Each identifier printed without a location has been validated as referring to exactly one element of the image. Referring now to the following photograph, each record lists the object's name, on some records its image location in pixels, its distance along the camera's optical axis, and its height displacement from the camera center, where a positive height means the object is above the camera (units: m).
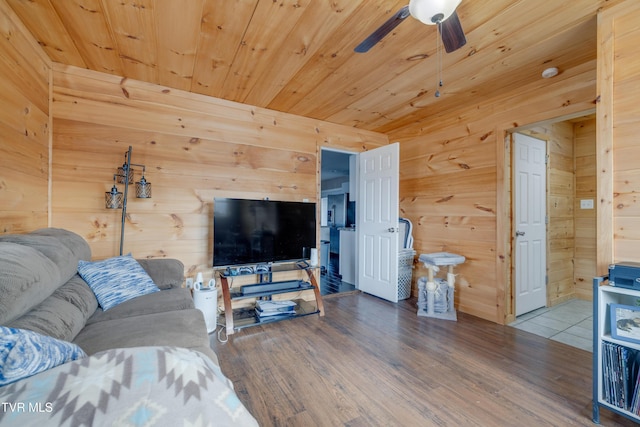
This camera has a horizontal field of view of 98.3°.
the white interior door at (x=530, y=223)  3.08 -0.06
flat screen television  2.77 -0.16
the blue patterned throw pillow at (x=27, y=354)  0.60 -0.34
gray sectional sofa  0.50 -0.34
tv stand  2.65 -0.77
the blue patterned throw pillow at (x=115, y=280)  1.83 -0.46
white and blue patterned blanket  0.48 -0.34
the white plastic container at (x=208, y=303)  2.53 -0.80
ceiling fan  1.34 +1.03
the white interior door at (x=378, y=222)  3.51 -0.07
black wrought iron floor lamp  2.50 +0.23
